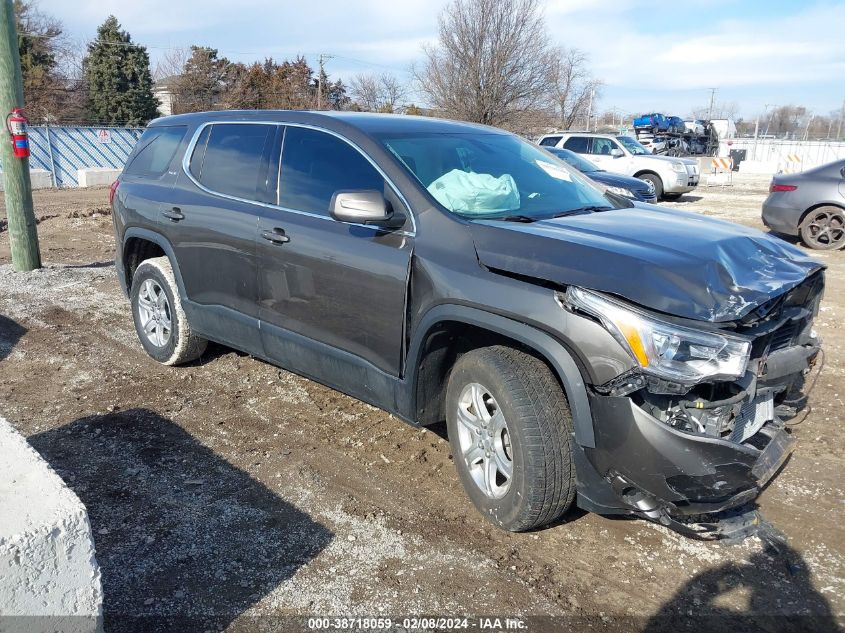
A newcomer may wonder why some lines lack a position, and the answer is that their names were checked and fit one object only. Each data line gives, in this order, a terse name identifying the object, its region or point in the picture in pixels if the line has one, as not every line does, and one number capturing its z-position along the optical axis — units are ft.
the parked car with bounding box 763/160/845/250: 34.17
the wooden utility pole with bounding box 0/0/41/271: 26.89
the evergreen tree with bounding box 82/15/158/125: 140.26
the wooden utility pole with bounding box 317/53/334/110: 148.68
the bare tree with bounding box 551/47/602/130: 146.18
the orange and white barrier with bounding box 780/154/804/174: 103.99
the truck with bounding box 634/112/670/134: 112.31
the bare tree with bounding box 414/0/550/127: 91.97
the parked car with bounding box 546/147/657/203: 39.47
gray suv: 8.83
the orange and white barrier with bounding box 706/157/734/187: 86.06
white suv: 59.31
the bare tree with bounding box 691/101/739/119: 264.52
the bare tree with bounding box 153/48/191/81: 201.13
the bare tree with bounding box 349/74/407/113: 158.27
